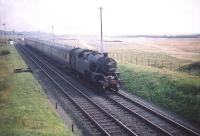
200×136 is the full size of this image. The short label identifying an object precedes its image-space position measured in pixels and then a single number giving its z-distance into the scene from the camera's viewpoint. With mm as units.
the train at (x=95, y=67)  29789
